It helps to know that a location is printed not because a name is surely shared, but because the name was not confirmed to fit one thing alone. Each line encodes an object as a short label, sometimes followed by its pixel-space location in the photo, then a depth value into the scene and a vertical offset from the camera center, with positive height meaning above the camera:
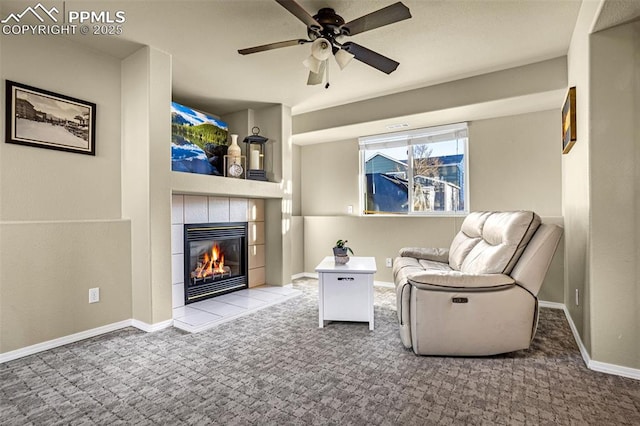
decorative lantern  4.08 +0.77
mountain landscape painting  3.49 +0.86
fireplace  3.66 -0.57
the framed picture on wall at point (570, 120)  2.52 +0.74
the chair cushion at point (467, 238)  3.02 -0.27
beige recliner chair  2.20 -0.63
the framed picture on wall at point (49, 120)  2.34 +0.75
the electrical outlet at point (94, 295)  2.68 -0.67
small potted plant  3.05 -0.41
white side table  2.82 -0.73
